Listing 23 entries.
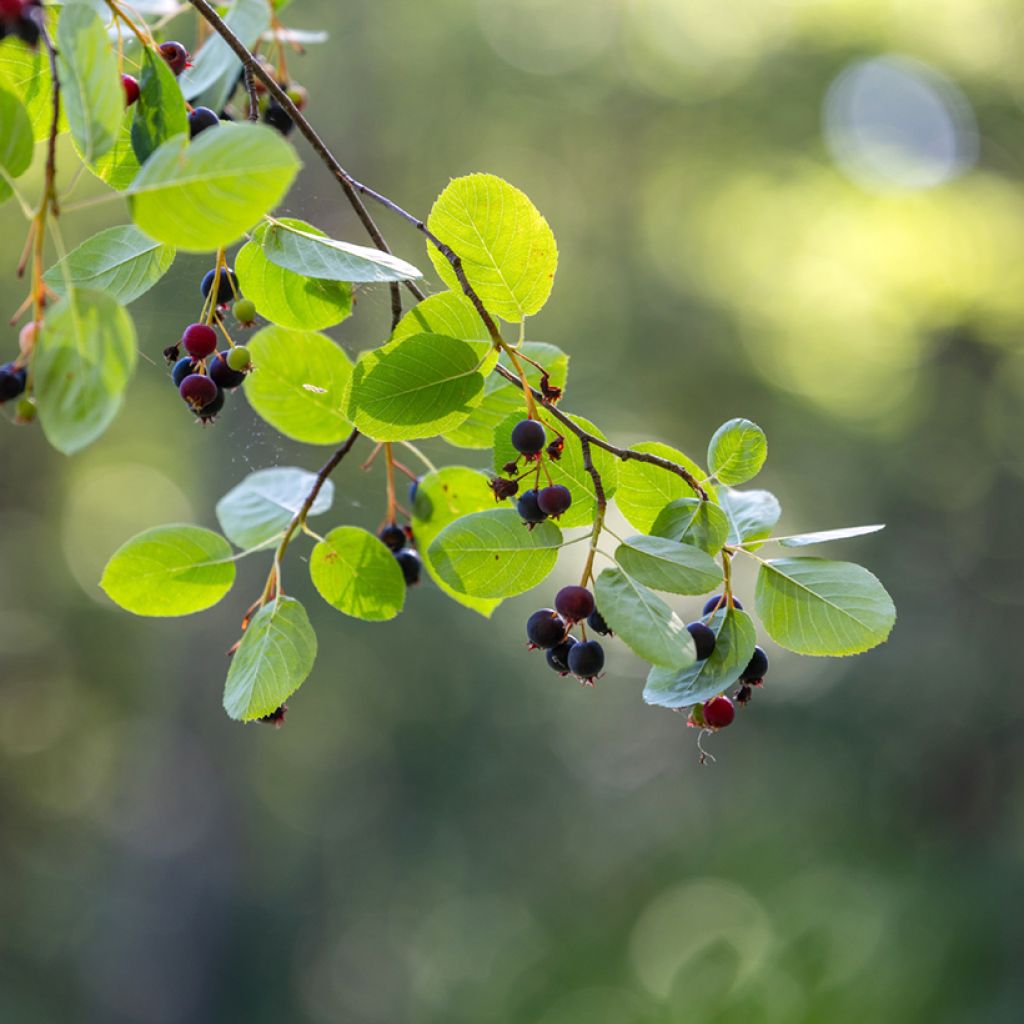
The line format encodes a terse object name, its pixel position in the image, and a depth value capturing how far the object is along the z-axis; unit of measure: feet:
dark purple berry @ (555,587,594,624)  3.62
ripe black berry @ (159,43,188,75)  3.76
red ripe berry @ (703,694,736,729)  3.69
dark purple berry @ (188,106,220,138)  3.65
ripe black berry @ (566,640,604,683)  3.64
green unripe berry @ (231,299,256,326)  3.71
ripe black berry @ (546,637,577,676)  3.70
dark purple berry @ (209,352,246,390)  3.73
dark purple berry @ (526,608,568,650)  3.67
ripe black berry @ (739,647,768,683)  3.71
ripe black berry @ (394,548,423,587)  3.90
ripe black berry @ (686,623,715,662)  3.61
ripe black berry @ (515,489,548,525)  3.60
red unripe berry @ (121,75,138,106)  3.60
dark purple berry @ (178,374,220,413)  3.66
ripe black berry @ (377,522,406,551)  3.91
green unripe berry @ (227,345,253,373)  3.71
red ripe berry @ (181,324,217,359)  3.66
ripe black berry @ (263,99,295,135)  4.01
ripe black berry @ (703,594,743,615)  3.67
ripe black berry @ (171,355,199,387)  3.72
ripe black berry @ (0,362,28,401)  3.45
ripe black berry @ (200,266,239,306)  3.69
